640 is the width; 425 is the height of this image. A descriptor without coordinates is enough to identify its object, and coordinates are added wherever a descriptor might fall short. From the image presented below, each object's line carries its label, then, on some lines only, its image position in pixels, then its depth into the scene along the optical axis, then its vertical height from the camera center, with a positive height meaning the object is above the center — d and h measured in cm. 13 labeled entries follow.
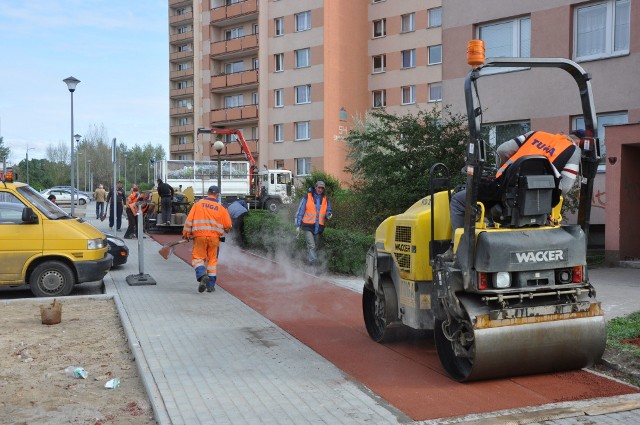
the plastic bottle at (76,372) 640 -183
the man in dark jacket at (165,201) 2322 -73
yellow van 1063 -107
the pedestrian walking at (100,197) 3028 -77
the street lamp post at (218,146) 2545 +126
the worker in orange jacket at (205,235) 1115 -89
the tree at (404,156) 1467 +54
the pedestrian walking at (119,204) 2267 -83
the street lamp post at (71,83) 2539 +359
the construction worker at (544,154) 588 +23
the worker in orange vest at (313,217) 1409 -76
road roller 561 -77
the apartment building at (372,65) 1681 +502
